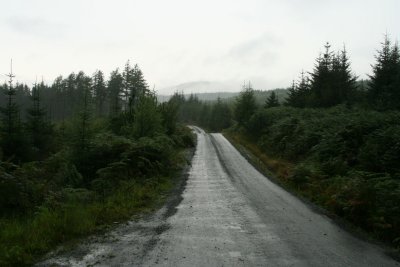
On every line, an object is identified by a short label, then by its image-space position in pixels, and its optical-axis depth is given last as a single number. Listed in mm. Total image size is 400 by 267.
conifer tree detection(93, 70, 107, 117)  99562
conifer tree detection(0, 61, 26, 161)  24141
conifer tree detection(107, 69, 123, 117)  96169
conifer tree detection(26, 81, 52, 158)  32062
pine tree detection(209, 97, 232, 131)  92500
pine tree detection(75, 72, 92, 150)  17000
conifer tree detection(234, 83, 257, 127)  57500
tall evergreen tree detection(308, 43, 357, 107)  41500
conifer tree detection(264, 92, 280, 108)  58031
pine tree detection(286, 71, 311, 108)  47206
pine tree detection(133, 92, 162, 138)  22498
